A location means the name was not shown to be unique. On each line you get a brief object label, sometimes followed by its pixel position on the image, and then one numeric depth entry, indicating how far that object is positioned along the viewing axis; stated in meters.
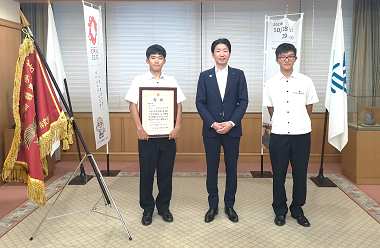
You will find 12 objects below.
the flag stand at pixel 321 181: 4.49
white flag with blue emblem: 4.21
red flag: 2.95
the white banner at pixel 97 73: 4.11
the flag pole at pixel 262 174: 4.94
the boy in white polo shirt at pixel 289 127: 3.15
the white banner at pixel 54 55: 4.49
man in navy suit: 3.20
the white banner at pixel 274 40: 4.42
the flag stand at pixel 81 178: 4.60
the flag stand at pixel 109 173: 5.01
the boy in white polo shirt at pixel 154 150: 3.17
